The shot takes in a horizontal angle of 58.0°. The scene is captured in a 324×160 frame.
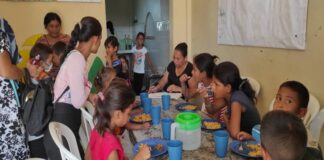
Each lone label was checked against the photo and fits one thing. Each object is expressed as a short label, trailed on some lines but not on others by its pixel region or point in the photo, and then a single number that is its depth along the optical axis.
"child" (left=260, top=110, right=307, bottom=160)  0.92
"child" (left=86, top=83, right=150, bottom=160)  1.20
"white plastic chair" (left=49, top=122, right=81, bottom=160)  1.33
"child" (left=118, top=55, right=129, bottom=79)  3.42
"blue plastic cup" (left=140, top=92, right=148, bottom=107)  2.11
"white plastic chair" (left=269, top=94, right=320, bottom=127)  1.87
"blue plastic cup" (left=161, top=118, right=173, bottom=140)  1.43
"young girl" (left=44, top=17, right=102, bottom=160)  1.64
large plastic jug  1.30
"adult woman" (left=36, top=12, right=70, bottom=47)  3.02
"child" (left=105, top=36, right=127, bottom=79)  3.18
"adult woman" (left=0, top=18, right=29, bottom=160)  1.59
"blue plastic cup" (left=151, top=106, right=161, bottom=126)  1.70
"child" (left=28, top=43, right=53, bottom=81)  1.87
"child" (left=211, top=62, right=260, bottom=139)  1.63
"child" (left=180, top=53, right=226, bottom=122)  1.99
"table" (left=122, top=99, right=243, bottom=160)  1.26
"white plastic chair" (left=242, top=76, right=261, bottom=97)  2.62
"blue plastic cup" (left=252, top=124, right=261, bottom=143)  1.41
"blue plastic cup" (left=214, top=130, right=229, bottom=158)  1.22
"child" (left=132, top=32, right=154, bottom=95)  4.37
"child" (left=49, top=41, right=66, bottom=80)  2.38
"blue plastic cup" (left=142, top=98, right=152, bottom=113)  1.96
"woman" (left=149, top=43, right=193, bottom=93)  2.63
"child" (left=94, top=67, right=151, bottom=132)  2.37
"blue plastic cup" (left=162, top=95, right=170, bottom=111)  2.04
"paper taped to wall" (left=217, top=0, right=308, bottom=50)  2.20
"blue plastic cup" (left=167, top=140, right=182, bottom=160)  1.11
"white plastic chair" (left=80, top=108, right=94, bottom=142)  1.64
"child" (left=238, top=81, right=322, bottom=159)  1.53
